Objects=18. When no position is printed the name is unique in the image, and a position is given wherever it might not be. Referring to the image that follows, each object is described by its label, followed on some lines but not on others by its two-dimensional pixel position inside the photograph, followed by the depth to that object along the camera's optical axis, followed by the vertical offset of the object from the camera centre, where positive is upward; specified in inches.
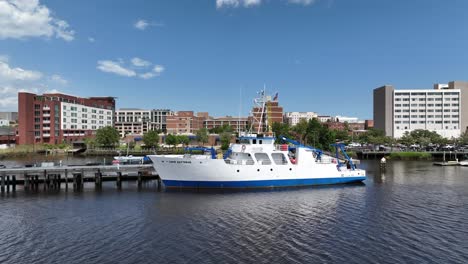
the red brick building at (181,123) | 6077.8 +199.8
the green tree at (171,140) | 4437.0 -96.2
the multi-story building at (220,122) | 7317.9 +265.7
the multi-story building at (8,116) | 7506.4 +423.1
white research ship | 1467.8 -169.8
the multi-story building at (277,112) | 5363.2 +364.1
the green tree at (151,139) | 4313.7 -86.6
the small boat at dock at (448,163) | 2731.3 -267.4
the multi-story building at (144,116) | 7645.2 +429.9
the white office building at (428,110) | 5000.5 +373.7
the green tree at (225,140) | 3856.8 -90.3
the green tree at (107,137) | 4215.1 -49.3
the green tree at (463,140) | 4180.6 -97.4
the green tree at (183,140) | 4598.9 -99.9
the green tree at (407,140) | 4229.8 -105.0
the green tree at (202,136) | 4683.3 -42.5
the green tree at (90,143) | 4193.2 -129.0
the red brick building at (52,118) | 4131.4 +213.3
